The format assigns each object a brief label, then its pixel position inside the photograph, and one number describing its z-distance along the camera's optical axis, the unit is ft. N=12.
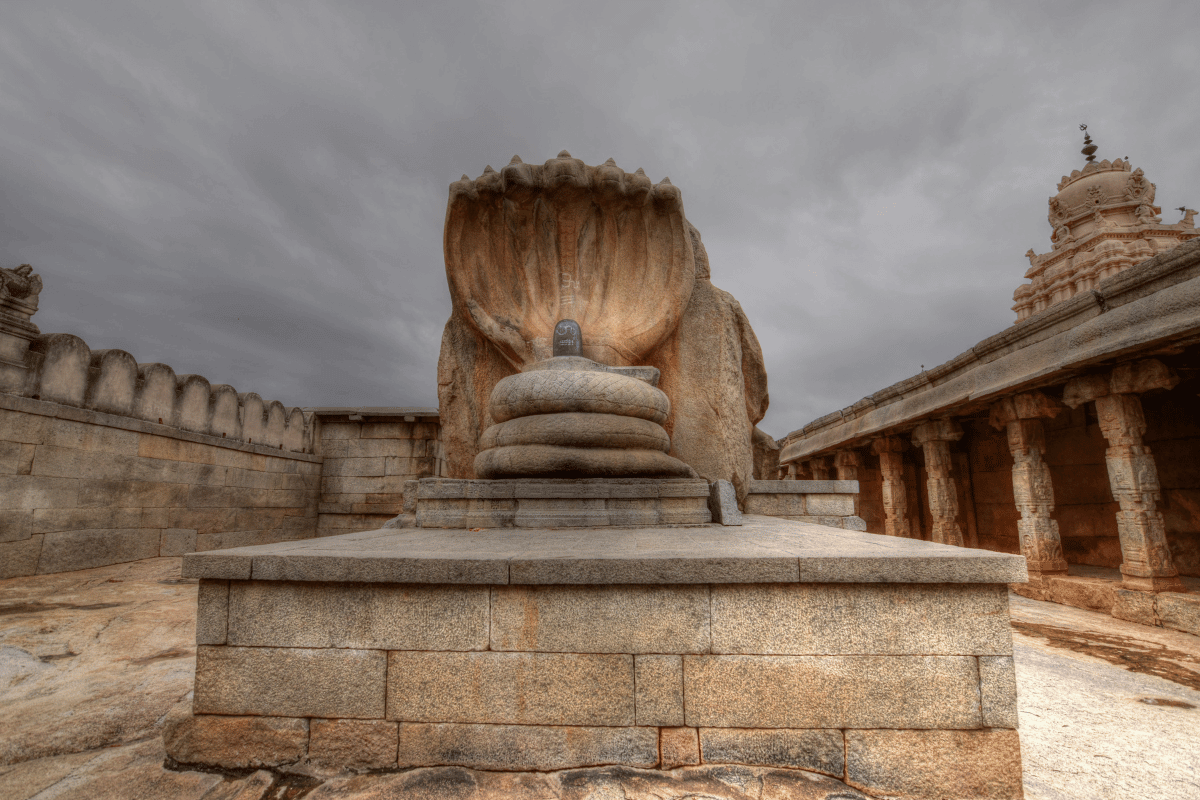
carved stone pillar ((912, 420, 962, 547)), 28.72
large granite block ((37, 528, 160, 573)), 20.90
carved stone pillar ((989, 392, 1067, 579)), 23.36
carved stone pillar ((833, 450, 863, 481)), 40.63
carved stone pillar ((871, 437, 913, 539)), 33.83
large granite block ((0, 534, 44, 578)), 19.34
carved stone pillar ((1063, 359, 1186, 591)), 18.65
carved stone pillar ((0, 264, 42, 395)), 19.92
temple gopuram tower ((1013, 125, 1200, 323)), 59.47
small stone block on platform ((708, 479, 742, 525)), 14.06
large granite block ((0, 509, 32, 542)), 19.35
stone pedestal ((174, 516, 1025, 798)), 7.15
